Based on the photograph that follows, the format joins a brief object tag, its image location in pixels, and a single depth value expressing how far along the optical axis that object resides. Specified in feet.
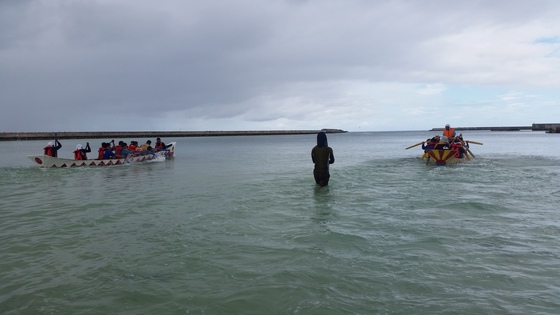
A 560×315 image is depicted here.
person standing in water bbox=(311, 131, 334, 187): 41.54
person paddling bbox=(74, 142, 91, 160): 83.60
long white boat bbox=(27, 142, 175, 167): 77.88
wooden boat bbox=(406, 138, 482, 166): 75.61
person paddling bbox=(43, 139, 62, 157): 80.25
